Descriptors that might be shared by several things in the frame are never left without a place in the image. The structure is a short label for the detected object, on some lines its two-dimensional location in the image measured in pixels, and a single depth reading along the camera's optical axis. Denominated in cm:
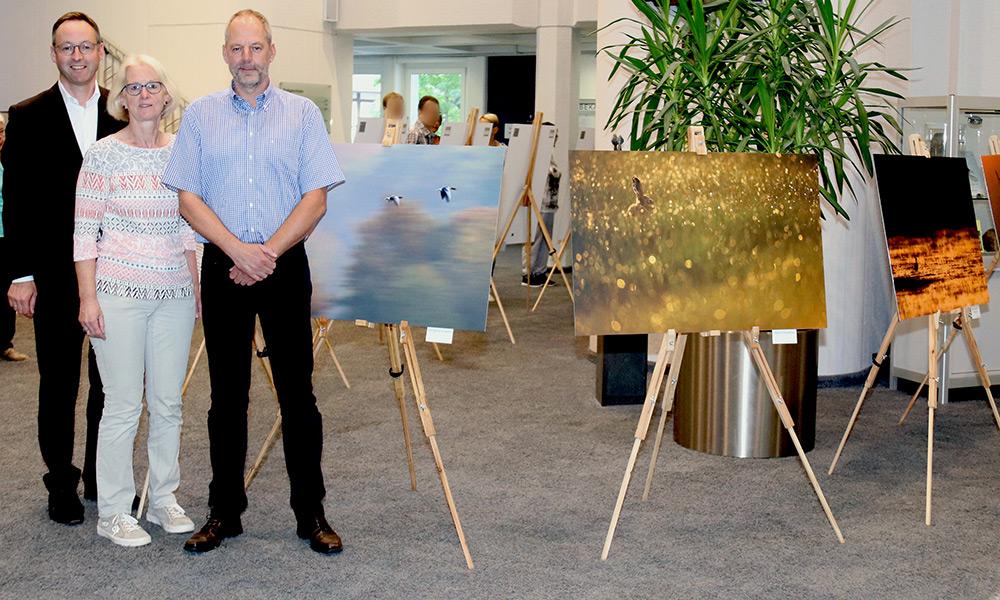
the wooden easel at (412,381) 345
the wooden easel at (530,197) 828
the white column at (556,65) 1397
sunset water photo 425
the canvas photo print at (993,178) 506
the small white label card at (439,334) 344
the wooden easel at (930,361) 397
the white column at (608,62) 646
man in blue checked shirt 328
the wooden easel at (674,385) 351
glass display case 591
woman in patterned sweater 340
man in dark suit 364
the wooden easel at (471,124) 823
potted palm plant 446
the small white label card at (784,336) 390
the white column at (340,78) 1550
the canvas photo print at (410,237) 353
